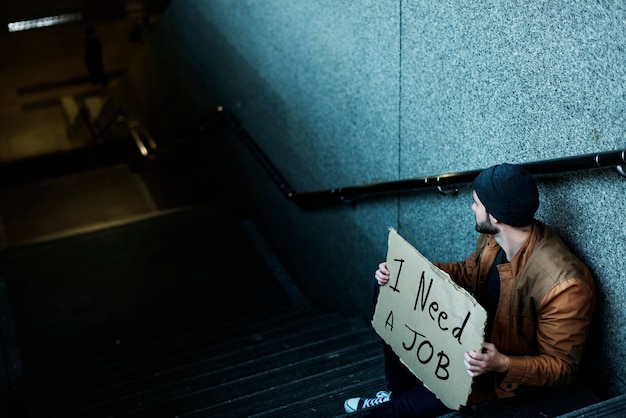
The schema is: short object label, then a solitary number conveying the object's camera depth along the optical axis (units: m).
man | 2.08
